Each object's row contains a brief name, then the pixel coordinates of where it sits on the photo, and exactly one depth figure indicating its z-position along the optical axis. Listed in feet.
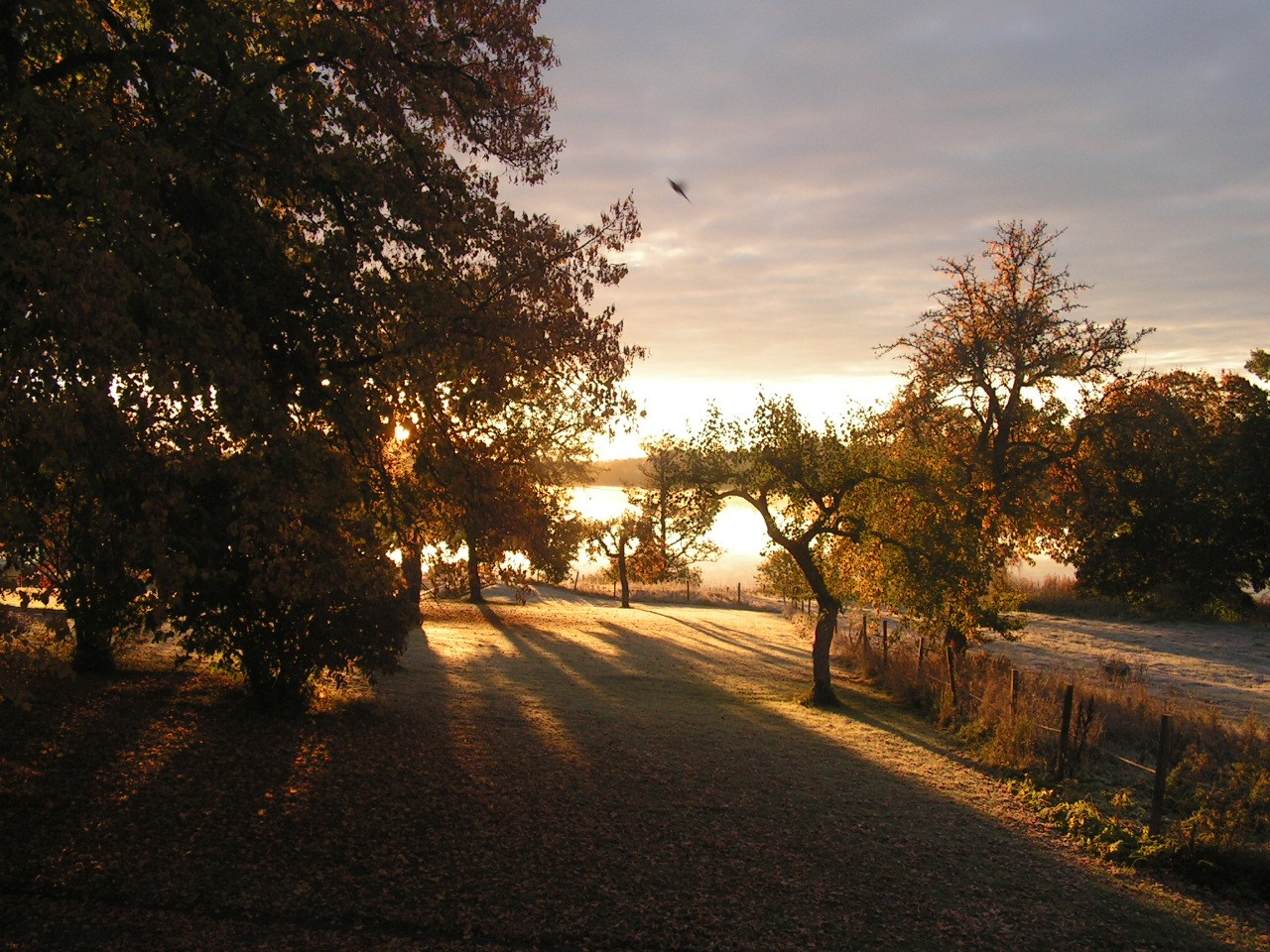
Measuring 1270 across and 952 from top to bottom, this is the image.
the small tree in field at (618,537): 139.03
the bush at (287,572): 23.04
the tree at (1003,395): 67.10
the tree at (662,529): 79.70
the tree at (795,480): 58.29
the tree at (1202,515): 91.66
